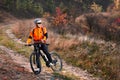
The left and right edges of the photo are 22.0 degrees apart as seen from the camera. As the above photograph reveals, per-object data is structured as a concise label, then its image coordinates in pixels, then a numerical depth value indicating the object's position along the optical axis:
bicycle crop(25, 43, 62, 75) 11.78
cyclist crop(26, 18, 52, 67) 11.69
